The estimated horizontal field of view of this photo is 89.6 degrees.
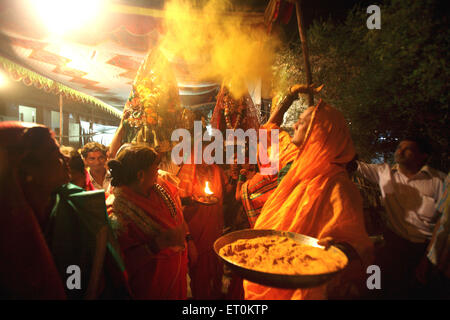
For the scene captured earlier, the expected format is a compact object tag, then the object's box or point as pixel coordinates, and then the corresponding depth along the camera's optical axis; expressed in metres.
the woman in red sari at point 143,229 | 2.04
